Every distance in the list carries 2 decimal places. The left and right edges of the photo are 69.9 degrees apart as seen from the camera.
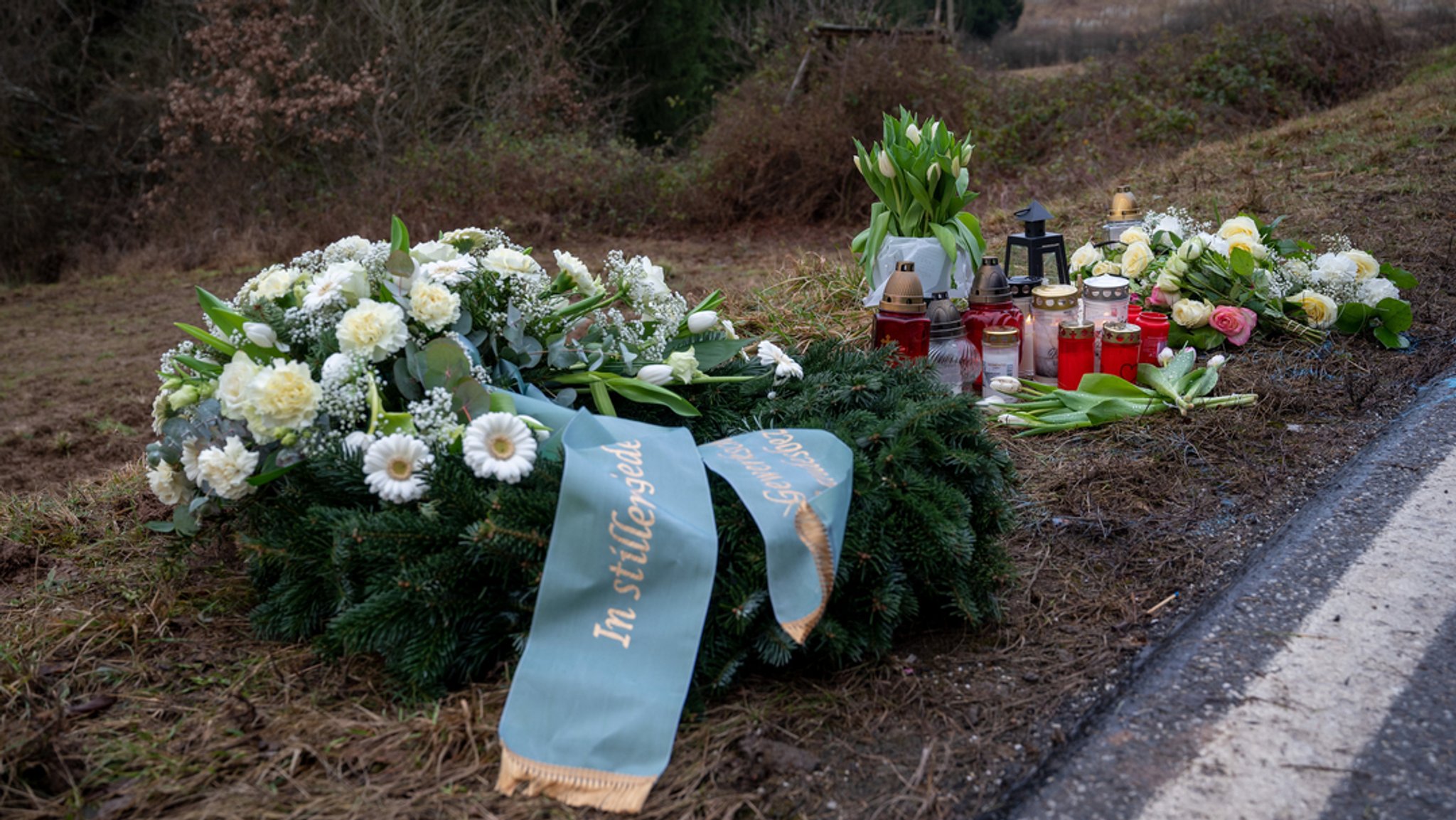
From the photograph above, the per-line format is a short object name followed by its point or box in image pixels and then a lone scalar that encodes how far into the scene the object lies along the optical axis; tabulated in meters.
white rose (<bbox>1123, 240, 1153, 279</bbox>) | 3.77
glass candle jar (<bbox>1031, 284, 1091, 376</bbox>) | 3.22
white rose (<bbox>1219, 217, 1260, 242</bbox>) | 3.78
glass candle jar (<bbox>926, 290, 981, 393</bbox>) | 3.01
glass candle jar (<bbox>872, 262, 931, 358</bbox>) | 2.92
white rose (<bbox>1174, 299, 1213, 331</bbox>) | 3.58
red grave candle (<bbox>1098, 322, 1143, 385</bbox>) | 3.14
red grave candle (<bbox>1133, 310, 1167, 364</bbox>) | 3.34
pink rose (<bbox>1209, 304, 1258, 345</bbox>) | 3.55
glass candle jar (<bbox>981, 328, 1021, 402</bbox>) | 3.16
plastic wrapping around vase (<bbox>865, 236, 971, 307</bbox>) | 3.52
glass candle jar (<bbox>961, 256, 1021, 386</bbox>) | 3.15
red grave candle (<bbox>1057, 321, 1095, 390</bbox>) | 3.19
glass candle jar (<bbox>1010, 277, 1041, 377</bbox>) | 3.39
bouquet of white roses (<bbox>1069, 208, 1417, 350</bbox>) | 3.56
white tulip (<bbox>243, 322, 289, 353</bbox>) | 2.18
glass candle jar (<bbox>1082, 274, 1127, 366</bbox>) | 3.23
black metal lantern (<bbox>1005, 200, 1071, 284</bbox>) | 3.45
